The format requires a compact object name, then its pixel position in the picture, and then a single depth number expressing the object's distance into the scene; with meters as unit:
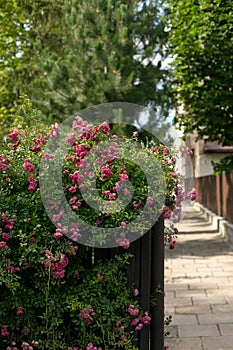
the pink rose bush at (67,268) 4.14
